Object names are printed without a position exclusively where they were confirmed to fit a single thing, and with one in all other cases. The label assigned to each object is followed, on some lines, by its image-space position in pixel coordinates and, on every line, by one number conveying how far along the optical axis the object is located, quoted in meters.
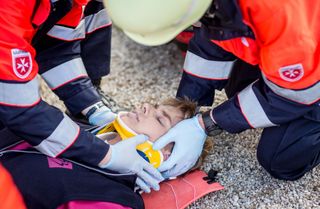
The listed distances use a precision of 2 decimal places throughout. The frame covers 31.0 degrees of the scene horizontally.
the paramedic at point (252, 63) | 2.20
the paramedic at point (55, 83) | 2.27
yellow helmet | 2.17
